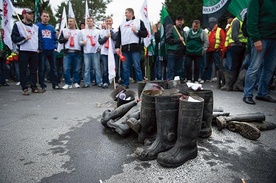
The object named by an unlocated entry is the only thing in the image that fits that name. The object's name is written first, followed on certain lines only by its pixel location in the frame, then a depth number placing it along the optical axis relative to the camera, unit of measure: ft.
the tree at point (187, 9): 58.49
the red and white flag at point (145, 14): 21.51
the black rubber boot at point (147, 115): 6.47
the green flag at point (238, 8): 15.64
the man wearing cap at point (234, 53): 17.02
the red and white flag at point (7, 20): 17.57
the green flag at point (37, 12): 26.24
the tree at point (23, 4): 70.54
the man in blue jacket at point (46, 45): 18.75
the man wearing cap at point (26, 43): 16.37
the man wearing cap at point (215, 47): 22.52
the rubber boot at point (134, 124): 6.72
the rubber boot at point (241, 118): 7.79
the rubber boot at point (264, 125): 7.83
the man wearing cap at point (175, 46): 19.56
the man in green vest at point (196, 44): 20.75
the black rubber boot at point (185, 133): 5.39
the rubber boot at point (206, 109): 6.72
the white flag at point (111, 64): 18.00
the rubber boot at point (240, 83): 16.65
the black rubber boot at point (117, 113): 8.29
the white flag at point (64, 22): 29.12
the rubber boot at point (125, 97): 9.77
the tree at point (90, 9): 90.89
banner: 16.55
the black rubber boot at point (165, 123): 5.84
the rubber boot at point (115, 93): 11.37
